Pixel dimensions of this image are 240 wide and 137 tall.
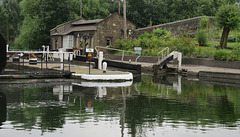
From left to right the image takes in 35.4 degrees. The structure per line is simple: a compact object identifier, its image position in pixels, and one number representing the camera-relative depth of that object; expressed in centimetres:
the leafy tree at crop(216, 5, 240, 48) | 3438
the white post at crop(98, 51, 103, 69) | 2958
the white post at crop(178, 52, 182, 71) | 3178
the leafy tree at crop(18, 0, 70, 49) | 6153
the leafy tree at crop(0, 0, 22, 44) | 8956
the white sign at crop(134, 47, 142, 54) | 3759
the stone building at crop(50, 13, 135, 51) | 5025
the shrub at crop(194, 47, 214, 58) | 3363
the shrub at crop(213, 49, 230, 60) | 3054
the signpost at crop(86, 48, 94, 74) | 2625
